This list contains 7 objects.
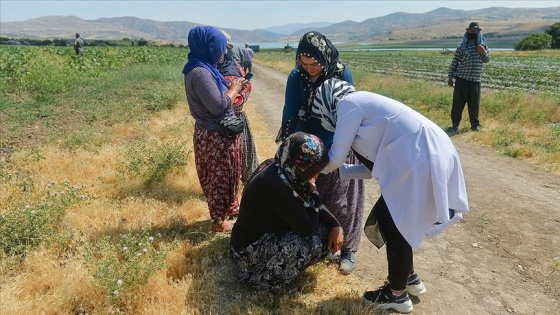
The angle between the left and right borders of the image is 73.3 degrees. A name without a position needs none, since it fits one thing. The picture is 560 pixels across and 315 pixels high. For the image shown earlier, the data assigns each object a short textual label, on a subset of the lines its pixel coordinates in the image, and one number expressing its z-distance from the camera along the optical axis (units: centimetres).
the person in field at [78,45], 1855
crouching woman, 228
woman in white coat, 207
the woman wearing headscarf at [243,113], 377
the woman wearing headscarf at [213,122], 305
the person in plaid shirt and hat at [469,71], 698
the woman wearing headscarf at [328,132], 283
